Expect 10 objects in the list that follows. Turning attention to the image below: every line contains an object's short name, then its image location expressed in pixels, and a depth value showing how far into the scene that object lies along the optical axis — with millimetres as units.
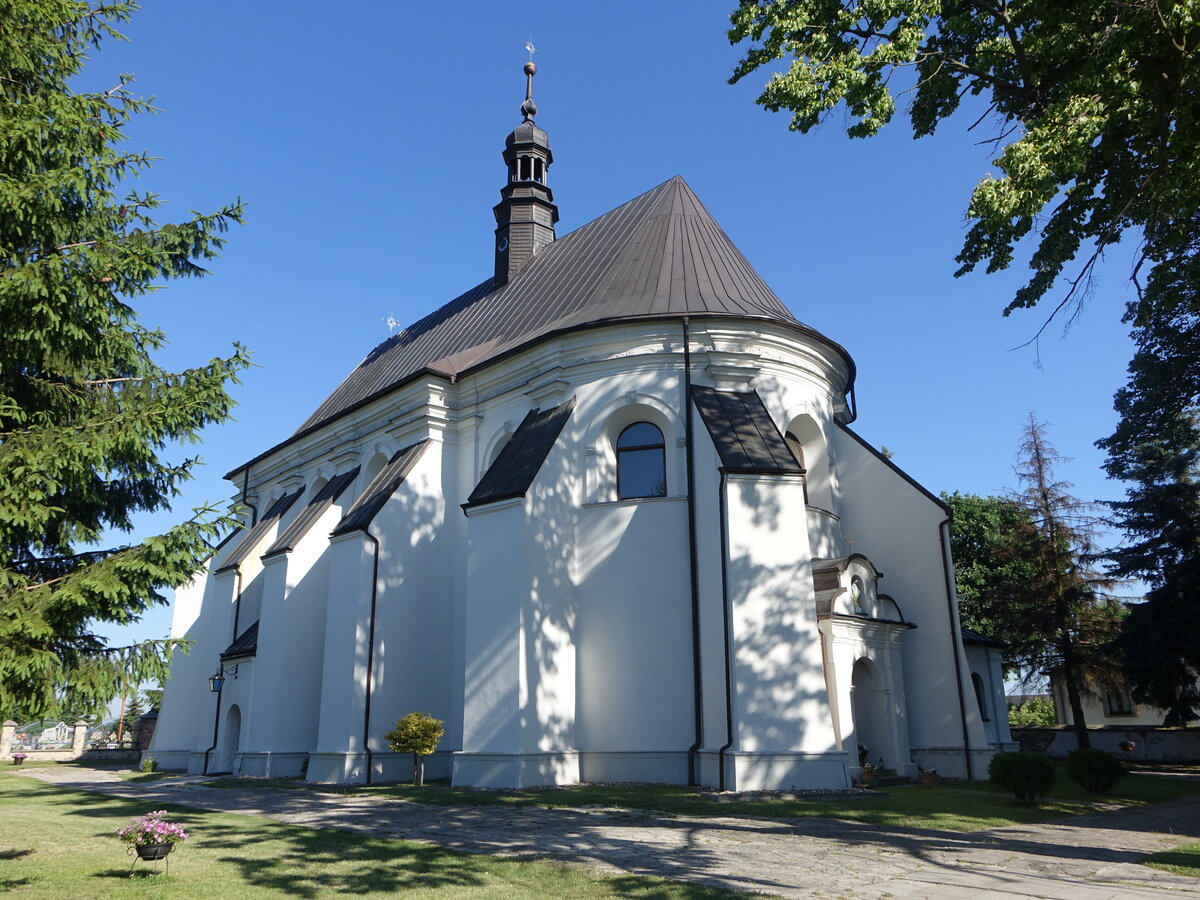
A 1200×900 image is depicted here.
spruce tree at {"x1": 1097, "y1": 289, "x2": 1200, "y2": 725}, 21000
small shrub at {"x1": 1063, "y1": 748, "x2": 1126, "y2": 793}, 15023
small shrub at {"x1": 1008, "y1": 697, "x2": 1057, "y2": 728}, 51281
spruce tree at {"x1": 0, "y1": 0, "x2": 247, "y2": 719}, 7742
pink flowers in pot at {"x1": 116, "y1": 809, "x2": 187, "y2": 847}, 7980
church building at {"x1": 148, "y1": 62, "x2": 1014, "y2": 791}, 15156
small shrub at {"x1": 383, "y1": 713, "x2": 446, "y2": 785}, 16141
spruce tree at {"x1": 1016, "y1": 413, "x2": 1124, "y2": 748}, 27484
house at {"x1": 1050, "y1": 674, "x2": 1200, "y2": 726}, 41906
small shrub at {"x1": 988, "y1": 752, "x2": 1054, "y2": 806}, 12656
